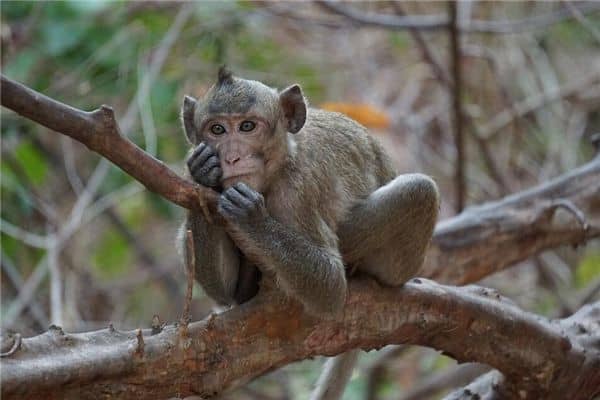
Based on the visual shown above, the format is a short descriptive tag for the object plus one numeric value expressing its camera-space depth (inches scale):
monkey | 309.4
